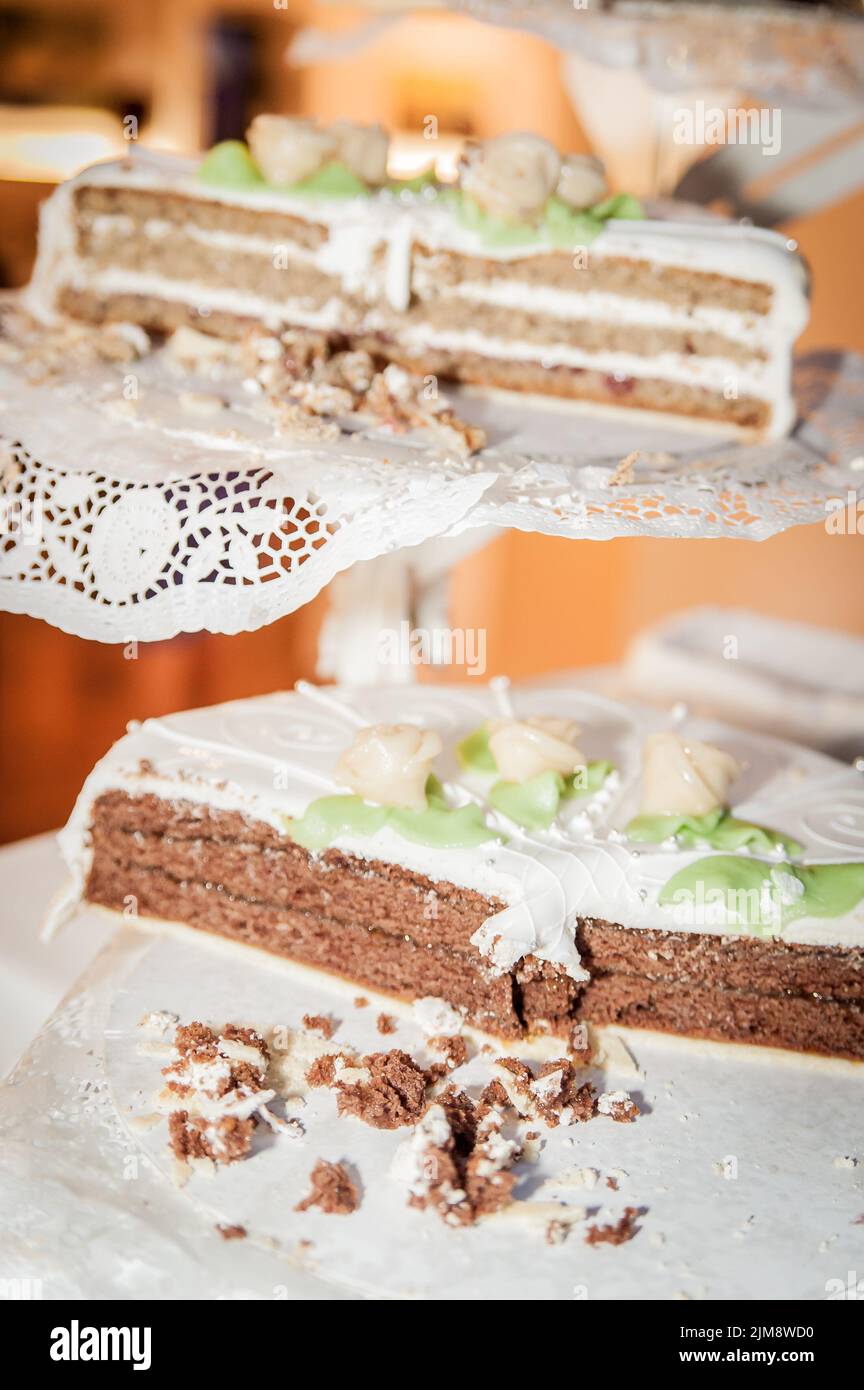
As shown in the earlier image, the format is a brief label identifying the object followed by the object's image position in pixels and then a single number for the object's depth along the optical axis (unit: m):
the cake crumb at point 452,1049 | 0.67
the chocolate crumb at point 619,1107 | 0.64
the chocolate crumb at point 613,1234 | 0.60
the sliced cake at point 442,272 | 0.73
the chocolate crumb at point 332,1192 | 0.60
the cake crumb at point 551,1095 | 0.64
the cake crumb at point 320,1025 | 0.68
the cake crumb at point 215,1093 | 0.62
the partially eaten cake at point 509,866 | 0.67
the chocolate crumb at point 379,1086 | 0.64
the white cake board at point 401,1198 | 0.59
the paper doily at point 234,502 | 0.59
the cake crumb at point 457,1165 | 0.60
